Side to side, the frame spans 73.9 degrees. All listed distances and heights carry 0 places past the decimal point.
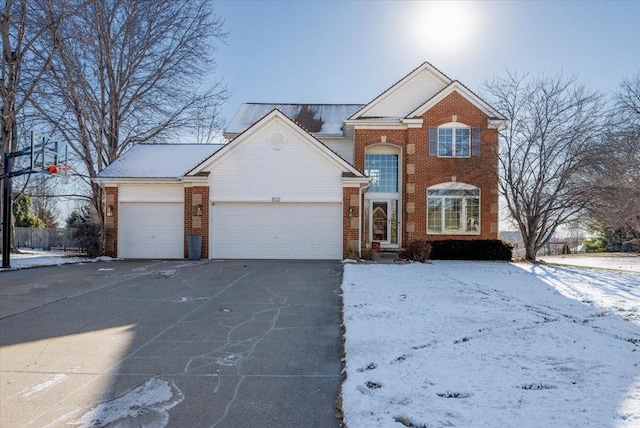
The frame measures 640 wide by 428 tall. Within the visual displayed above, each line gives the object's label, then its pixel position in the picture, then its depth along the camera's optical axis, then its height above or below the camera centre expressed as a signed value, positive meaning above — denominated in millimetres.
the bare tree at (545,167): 16172 +2510
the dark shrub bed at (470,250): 17359 -810
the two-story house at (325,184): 16656 +1815
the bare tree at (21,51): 18219 +7774
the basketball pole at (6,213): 14258 +408
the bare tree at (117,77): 21281 +8060
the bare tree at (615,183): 15523 +1767
